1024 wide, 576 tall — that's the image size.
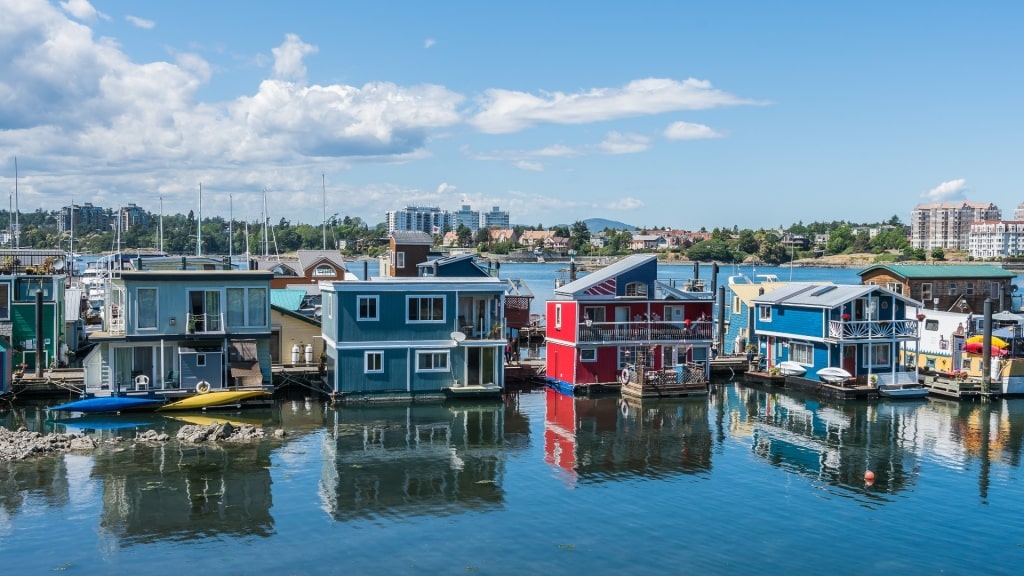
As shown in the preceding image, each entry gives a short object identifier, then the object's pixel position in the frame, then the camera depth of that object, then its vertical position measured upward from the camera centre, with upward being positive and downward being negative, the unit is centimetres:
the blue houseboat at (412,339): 4041 -360
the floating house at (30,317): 4297 -284
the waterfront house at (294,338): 4600 -403
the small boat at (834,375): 4419 -555
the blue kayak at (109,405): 3666 -595
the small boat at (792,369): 4697 -558
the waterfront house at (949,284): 5725 -145
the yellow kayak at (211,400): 3747 -586
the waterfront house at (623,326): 4441 -324
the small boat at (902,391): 4403 -628
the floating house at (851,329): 4500 -339
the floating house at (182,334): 3838 -323
